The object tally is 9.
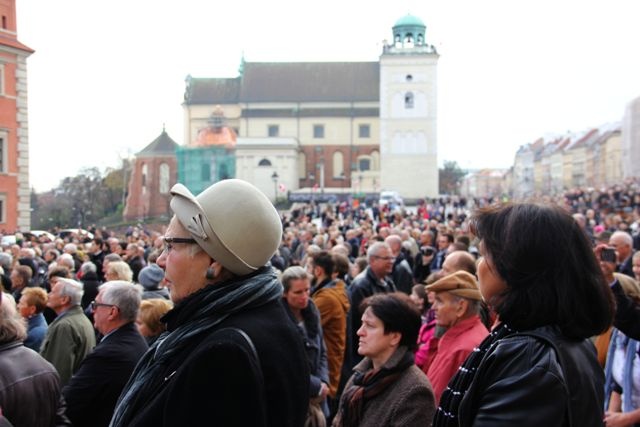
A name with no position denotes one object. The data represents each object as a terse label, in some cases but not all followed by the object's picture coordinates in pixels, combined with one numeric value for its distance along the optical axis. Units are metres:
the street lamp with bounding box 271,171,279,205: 61.78
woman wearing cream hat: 2.15
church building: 67.56
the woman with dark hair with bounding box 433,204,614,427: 2.10
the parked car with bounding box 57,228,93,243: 20.97
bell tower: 68.75
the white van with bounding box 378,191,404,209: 48.12
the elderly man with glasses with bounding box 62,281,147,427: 4.14
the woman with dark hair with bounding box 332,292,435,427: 3.94
